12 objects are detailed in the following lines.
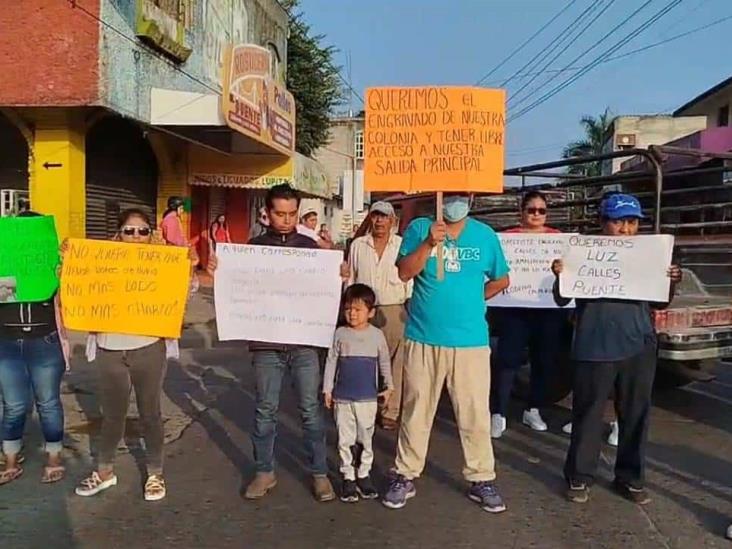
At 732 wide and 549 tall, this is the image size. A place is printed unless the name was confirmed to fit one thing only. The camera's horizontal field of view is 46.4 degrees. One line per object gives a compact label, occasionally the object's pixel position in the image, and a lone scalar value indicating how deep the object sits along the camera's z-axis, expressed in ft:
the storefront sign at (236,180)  67.51
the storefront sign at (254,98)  51.06
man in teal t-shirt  15.60
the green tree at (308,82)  98.37
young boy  16.60
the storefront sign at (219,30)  61.41
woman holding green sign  16.90
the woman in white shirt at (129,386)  16.21
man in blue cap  16.10
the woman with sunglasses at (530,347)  21.88
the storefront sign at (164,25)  47.93
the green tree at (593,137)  146.72
